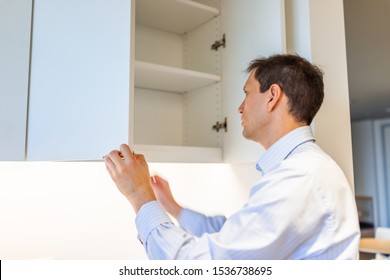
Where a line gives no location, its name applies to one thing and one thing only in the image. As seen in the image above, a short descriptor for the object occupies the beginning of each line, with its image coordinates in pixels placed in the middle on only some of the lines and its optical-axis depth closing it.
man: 0.67
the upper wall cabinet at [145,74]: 0.91
